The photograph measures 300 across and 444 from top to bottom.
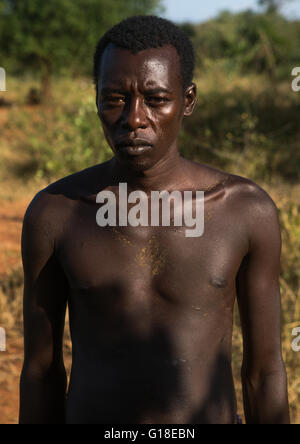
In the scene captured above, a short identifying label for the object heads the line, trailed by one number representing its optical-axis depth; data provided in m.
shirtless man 1.44
